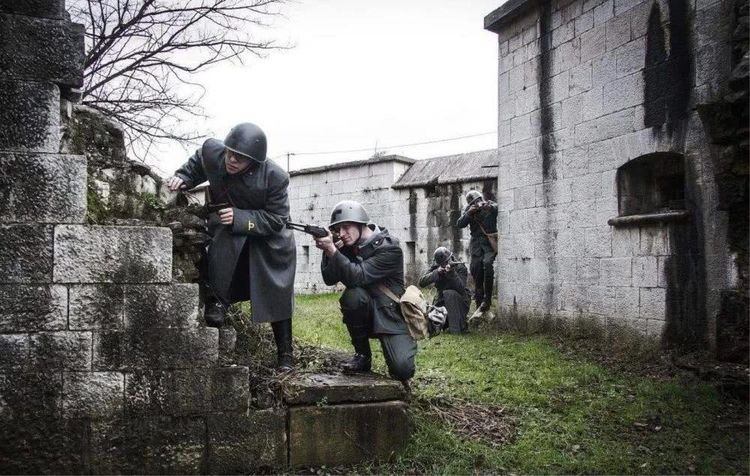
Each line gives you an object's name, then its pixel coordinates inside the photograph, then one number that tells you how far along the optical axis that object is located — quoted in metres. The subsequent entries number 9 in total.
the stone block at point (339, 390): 3.89
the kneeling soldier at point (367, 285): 4.41
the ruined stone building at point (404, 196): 13.07
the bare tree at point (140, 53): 7.03
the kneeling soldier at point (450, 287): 9.03
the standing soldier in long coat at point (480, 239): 9.98
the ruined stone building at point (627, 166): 5.74
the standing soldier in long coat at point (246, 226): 4.15
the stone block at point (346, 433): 3.87
